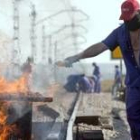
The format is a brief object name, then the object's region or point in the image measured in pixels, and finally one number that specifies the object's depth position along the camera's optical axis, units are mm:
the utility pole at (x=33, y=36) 27609
